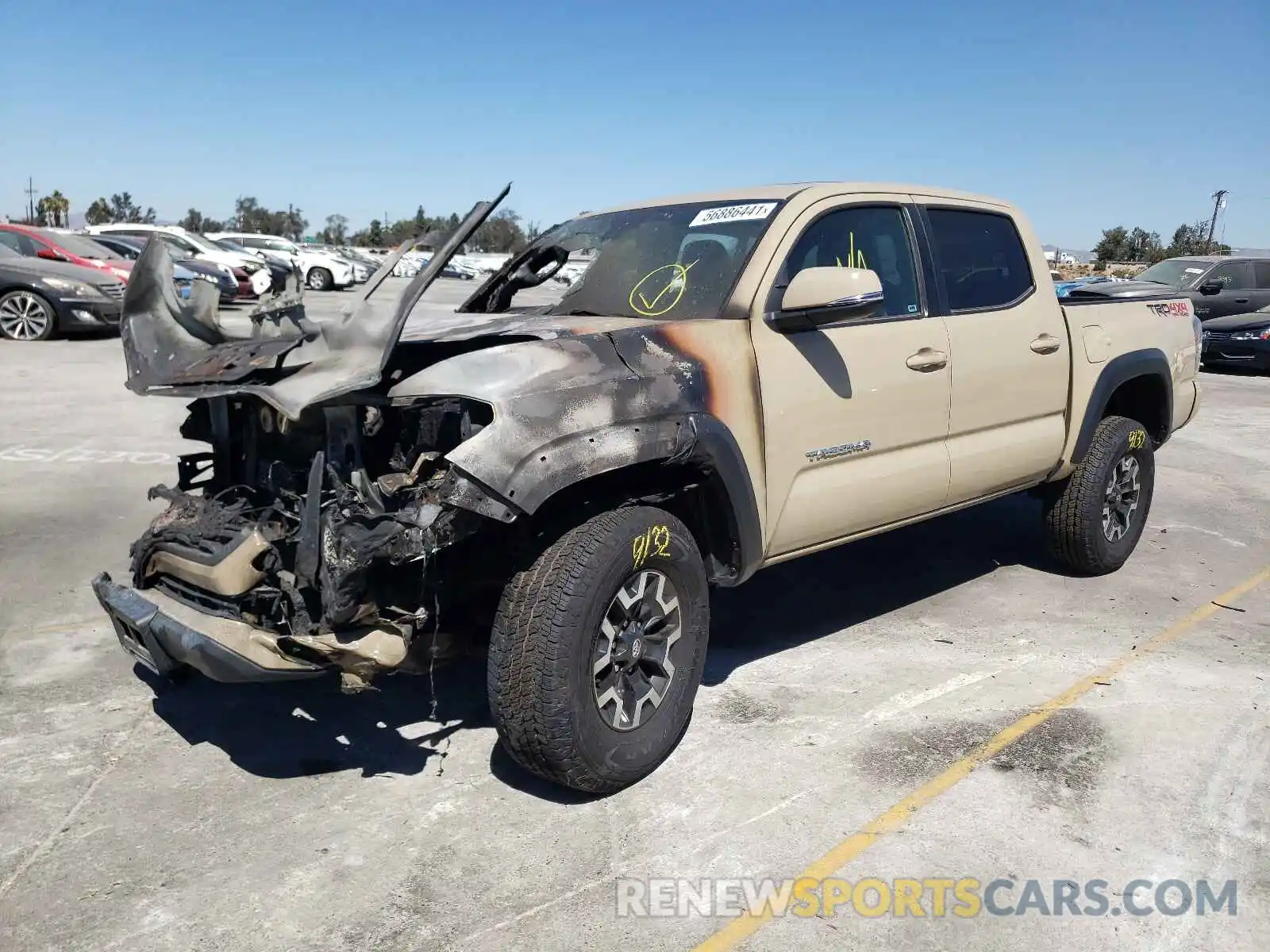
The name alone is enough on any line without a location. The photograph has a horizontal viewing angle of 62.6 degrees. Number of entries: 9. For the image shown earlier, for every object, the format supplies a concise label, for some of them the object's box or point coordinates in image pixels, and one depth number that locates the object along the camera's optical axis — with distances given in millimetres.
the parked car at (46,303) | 13500
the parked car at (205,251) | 20047
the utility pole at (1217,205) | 50344
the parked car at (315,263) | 27562
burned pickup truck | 3037
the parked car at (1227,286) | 16234
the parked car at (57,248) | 14750
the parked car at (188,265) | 16609
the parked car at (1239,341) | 14578
